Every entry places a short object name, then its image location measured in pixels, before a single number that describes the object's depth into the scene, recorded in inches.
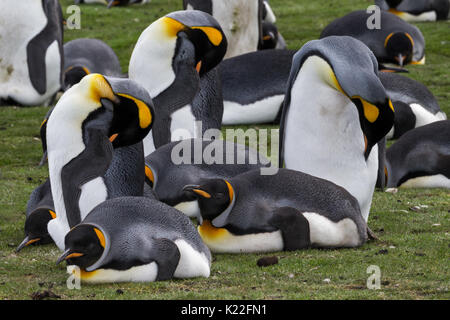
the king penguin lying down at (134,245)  300.4
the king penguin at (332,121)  395.5
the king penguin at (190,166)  433.1
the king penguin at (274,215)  358.3
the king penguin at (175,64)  511.5
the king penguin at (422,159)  513.7
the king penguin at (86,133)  360.8
